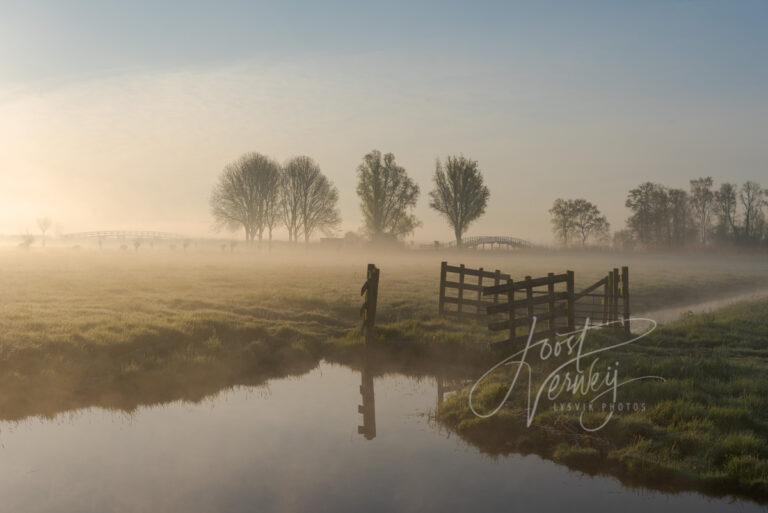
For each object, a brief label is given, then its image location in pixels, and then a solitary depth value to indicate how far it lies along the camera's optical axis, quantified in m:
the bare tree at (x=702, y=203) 86.62
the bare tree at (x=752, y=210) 82.00
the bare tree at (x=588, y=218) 89.25
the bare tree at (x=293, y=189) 75.50
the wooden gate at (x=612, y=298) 20.11
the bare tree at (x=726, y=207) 82.56
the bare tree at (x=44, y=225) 136.38
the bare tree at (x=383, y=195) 75.06
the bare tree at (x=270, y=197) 72.62
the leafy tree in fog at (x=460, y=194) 76.94
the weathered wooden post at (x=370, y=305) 17.86
